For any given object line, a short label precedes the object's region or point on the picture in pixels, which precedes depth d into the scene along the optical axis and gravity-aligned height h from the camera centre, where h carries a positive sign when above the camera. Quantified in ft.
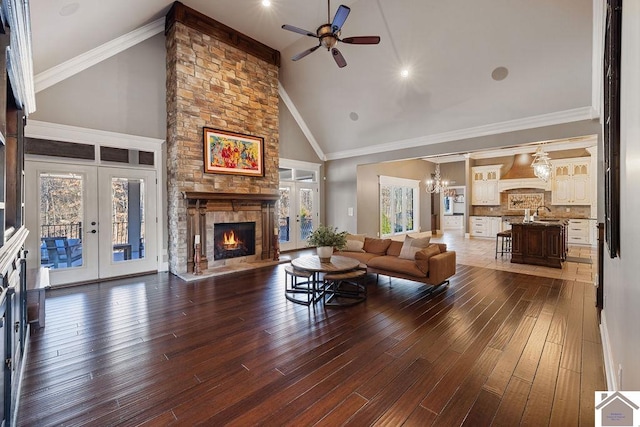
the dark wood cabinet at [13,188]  5.10 +0.74
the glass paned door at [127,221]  17.34 -0.44
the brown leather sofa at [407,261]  14.29 -2.61
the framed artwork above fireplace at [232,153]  19.67 +4.38
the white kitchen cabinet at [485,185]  36.19 +3.38
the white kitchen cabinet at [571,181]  30.48 +3.20
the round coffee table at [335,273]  12.91 -2.78
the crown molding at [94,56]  15.31 +9.12
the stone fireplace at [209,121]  18.42 +6.47
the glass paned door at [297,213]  27.99 +0.00
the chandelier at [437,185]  36.05 +3.69
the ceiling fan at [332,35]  12.63 +8.07
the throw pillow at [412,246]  15.42 -1.85
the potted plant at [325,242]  14.46 -1.46
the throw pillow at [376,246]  17.63 -2.06
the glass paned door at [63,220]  15.21 -0.29
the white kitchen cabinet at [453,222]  48.60 -1.73
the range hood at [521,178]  33.12 +4.02
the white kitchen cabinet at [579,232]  29.96 -2.22
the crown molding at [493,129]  17.10 +5.74
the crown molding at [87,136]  15.17 +4.57
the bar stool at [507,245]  24.08 -3.16
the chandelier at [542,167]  24.99 +3.83
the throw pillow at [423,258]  14.25 -2.29
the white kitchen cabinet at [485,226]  35.48 -1.79
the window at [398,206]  33.14 +0.80
